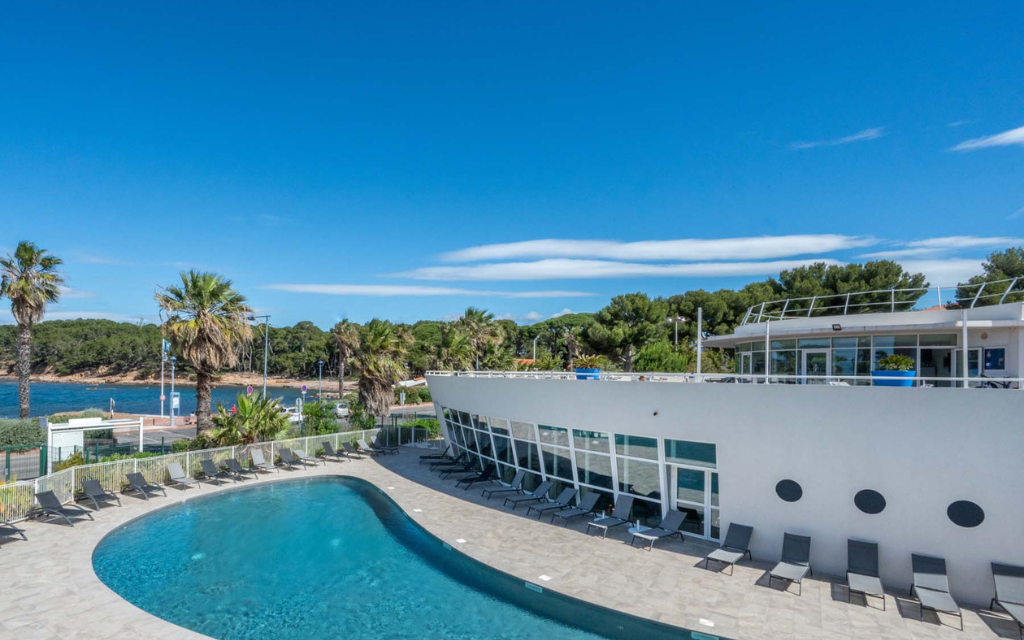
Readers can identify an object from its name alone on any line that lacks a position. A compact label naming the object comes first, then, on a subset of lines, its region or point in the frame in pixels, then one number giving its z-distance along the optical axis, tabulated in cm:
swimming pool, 923
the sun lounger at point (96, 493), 1533
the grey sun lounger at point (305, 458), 2200
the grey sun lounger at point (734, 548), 1090
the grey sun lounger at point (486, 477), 1878
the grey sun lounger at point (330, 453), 2361
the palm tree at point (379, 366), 2716
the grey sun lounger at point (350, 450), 2448
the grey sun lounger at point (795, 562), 994
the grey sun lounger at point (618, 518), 1344
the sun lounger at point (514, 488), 1708
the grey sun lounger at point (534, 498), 1602
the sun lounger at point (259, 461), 2056
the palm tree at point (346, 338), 3859
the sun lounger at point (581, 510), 1456
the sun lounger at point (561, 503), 1496
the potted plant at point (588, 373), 1528
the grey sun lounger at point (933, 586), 872
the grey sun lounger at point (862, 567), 948
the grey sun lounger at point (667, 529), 1241
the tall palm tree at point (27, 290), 2597
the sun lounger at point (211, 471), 1877
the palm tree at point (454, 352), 3700
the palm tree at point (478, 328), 4562
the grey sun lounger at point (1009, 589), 855
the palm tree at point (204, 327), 2069
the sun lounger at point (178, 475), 1788
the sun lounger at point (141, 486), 1664
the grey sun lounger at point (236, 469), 1944
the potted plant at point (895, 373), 1038
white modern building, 939
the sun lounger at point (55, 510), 1394
